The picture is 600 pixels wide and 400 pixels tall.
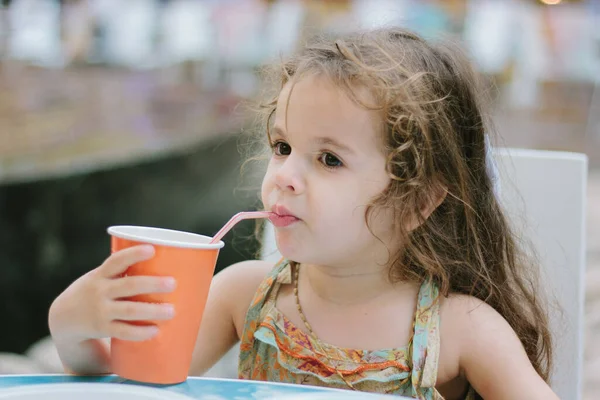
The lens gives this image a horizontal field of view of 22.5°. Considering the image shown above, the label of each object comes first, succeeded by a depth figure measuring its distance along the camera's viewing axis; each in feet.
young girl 4.19
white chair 4.97
